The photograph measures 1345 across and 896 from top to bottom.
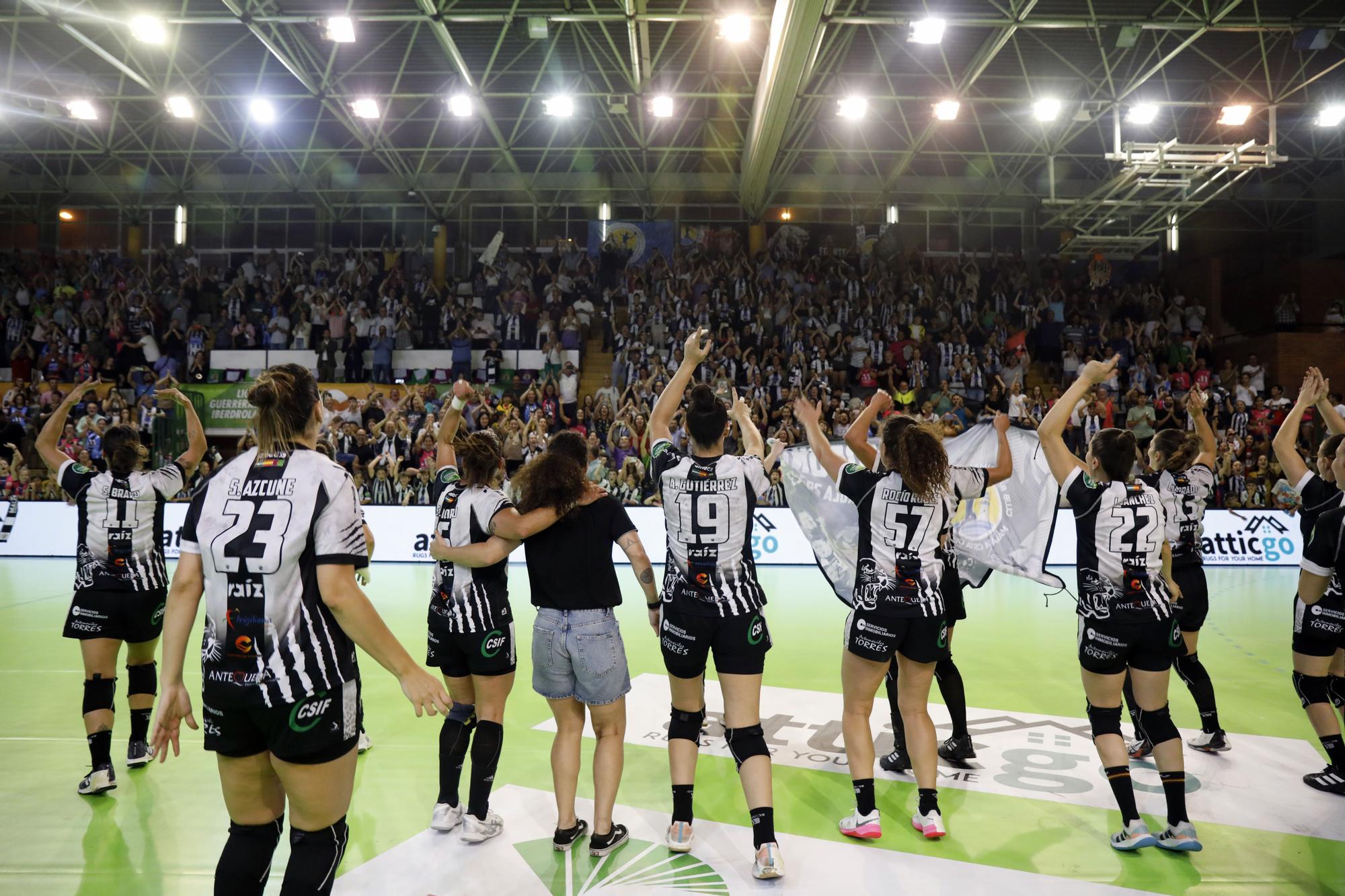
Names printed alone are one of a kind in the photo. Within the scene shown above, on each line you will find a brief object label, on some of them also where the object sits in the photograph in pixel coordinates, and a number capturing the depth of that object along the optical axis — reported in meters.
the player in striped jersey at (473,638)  4.22
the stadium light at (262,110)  17.59
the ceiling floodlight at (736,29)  12.98
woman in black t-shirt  3.92
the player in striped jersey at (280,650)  2.60
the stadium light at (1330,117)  17.00
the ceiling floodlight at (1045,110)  16.60
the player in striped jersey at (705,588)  4.07
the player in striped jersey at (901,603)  4.27
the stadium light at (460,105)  16.97
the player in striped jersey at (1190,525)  5.38
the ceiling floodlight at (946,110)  16.95
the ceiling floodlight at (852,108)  16.41
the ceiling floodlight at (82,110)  17.24
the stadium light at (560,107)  16.97
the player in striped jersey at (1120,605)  4.19
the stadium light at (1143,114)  16.03
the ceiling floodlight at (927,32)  13.01
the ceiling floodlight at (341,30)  13.61
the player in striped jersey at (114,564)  4.83
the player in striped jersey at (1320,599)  4.75
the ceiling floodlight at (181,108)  17.44
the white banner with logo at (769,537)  13.78
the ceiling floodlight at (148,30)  13.33
